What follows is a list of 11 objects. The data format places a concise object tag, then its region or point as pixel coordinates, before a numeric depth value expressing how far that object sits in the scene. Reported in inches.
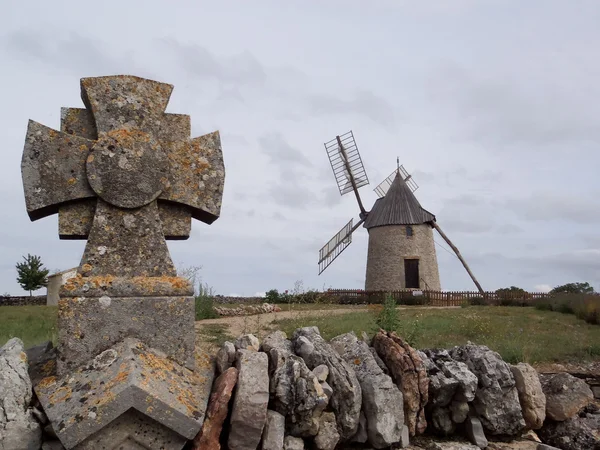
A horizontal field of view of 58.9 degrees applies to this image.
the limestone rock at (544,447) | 177.8
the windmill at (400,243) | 1218.6
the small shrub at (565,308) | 875.4
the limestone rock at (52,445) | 142.1
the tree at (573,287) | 1679.4
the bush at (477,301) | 1159.6
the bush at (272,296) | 1125.7
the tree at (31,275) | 1366.9
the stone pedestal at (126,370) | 136.4
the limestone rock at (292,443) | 152.3
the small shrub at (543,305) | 960.9
